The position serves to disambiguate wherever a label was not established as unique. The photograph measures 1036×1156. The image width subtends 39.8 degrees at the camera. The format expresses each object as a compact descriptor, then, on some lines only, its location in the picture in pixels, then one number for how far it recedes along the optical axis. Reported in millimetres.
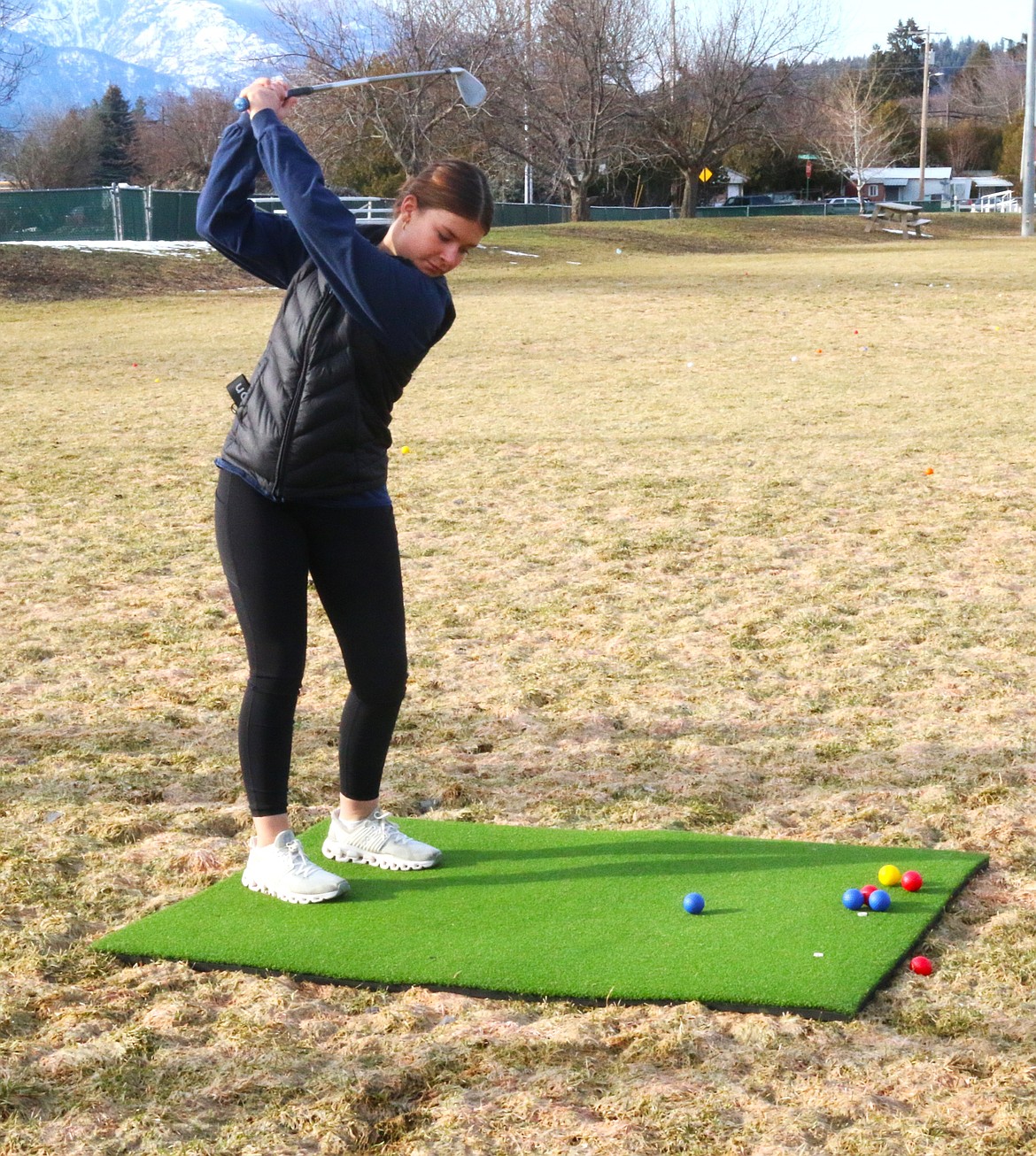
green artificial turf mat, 3365
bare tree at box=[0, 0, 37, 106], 31859
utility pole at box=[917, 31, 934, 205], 70062
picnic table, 46531
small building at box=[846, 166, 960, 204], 91875
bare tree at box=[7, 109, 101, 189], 67812
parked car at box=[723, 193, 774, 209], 77875
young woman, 3346
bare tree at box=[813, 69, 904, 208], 72562
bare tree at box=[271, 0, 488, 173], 43656
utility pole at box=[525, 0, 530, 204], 47750
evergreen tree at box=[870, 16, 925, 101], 96562
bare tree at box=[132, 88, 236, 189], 77188
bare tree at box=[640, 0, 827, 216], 53344
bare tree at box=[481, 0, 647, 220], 48312
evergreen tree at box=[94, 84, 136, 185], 74988
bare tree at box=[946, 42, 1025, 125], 101812
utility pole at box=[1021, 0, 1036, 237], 43062
